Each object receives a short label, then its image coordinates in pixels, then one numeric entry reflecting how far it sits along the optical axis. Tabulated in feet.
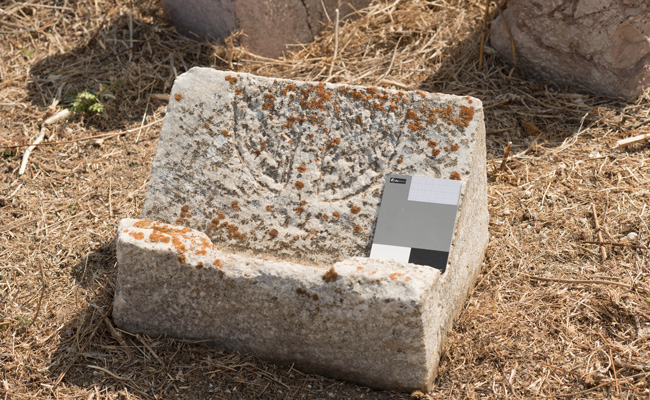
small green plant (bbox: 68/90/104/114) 14.10
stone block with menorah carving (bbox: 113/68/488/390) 8.15
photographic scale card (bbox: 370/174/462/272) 8.53
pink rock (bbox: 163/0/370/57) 14.80
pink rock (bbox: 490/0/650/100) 12.82
